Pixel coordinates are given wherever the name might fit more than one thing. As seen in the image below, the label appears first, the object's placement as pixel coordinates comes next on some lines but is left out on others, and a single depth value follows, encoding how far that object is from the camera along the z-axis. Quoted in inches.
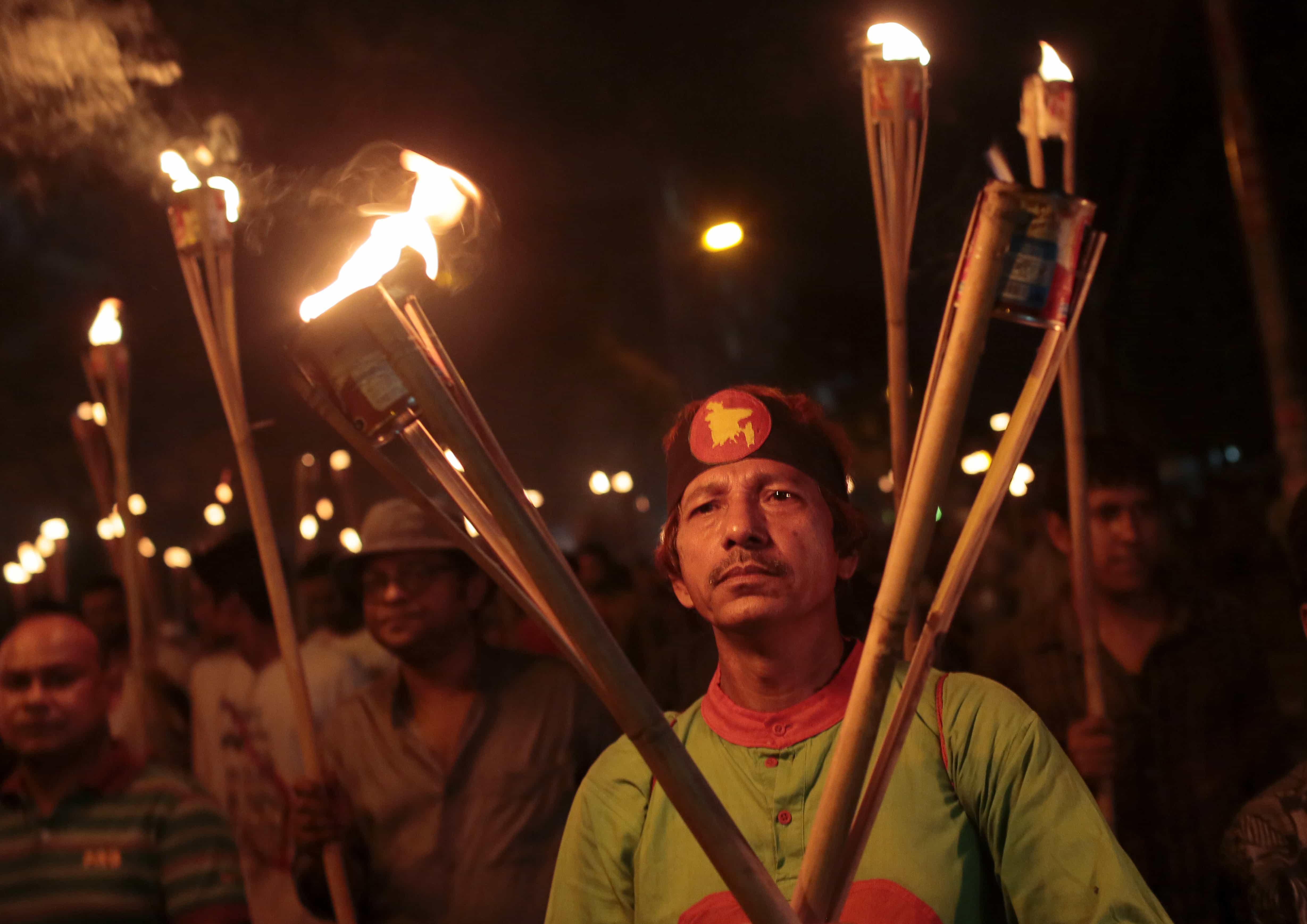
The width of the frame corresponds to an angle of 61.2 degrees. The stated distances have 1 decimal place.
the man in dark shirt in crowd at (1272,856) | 79.7
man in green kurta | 66.6
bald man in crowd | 110.0
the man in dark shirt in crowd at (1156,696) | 108.4
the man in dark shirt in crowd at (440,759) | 120.0
